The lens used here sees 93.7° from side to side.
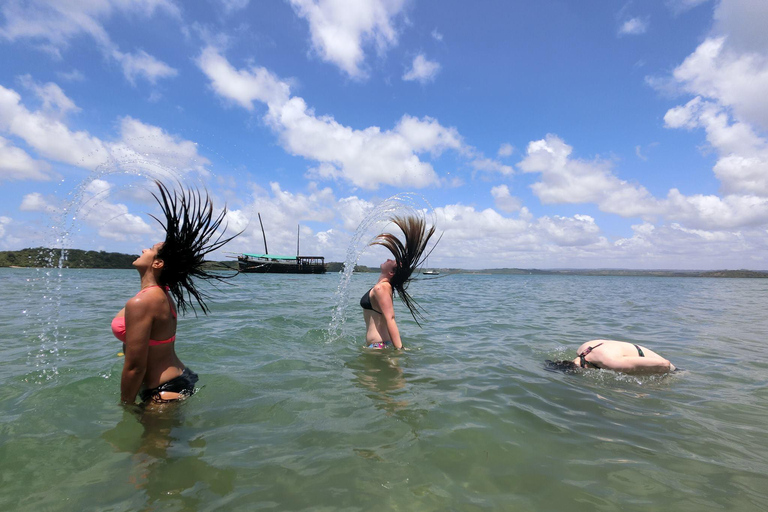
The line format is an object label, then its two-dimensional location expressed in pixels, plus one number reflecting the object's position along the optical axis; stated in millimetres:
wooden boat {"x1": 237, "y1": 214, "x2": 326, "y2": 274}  76938
